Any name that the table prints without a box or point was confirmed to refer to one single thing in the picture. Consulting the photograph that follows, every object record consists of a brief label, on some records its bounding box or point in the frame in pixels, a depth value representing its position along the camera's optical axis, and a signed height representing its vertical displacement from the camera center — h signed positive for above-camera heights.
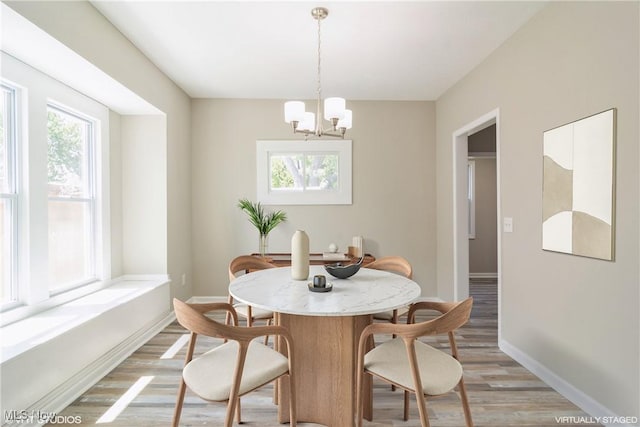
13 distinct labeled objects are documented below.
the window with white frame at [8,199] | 2.03 +0.09
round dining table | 1.60 -0.71
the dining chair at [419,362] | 1.31 -0.73
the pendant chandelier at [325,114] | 2.10 +0.66
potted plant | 3.79 -0.10
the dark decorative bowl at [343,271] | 1.99 -0.39
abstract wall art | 1.76 +0.13
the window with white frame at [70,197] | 2.47 +0.12
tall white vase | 1.94 -0.31
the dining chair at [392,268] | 2.25 -0.47
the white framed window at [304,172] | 4.03 +0.49
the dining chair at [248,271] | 2.18 -0.48
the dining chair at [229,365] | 1.29 -0.72
